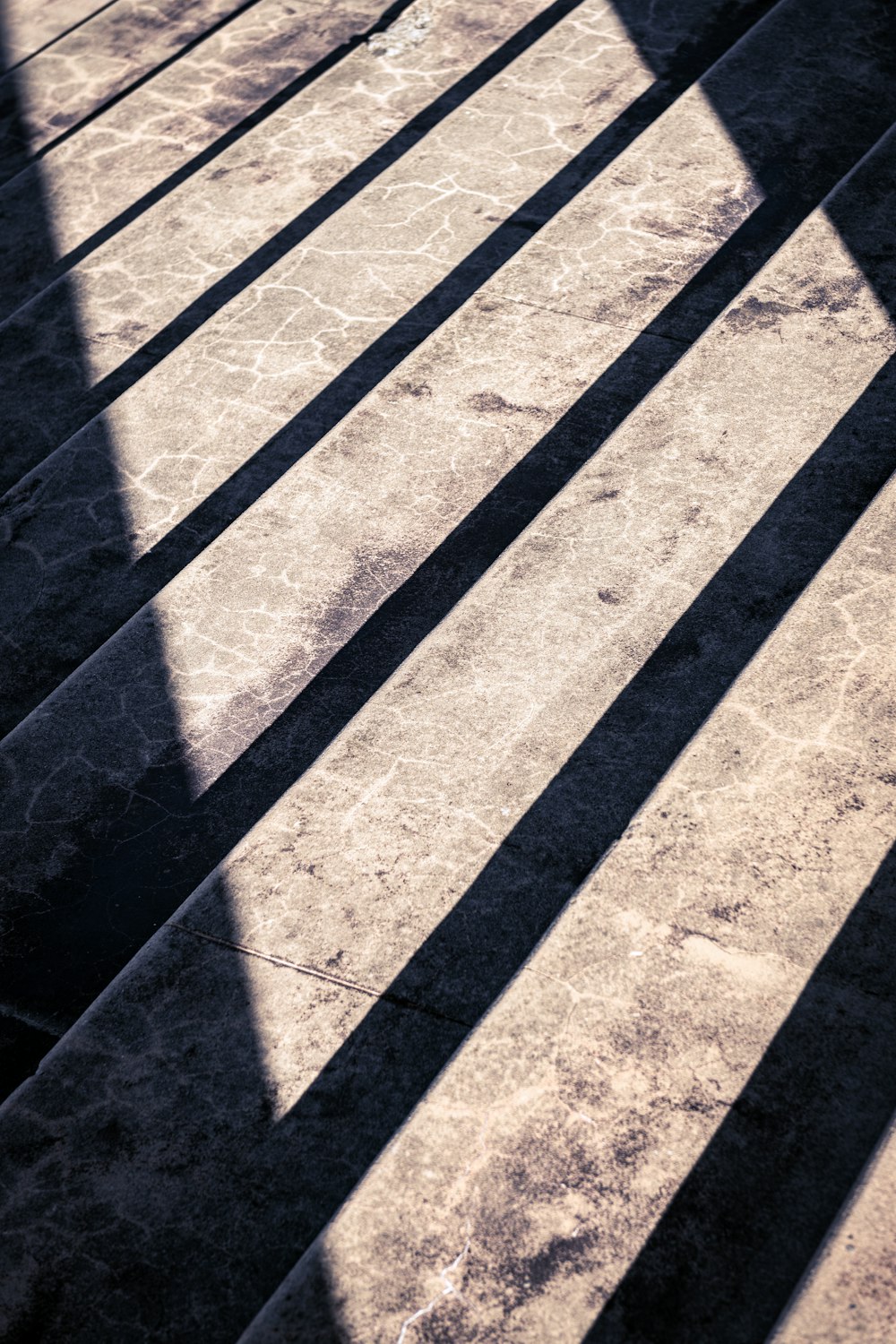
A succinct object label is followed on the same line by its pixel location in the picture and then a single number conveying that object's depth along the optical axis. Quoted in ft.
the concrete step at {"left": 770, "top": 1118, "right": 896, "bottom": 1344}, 5.32
